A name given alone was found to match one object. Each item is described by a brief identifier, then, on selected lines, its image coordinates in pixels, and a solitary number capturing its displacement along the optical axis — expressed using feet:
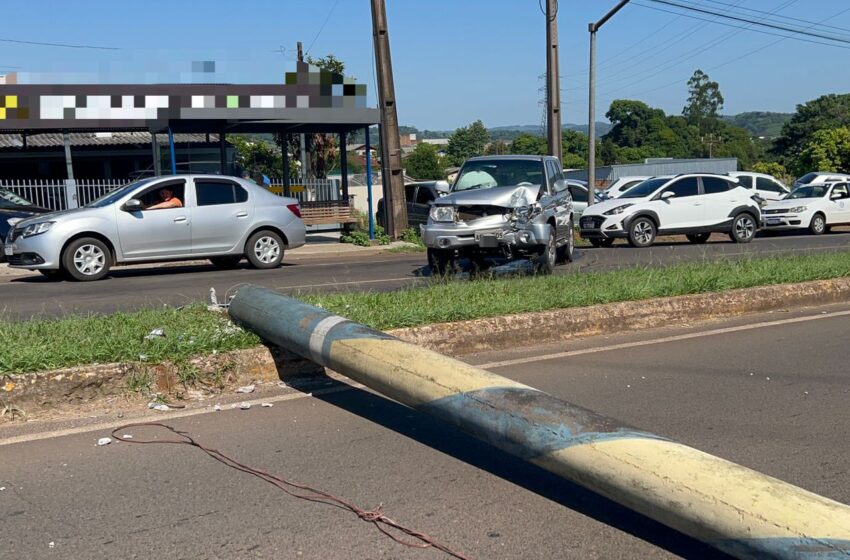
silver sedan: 41.37
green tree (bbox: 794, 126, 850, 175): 177.17
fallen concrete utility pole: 9.75
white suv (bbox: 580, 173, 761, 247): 63.57
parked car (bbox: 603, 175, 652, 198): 94.35
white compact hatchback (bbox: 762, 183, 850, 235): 77.36
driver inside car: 44.01
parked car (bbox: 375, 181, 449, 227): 77.41
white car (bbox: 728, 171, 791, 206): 83.87
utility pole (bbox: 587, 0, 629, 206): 74.95
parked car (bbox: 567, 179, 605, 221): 84.19
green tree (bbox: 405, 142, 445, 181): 239.91
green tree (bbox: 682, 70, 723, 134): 397.19
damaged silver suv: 39.04
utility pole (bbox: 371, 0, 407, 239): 64.59
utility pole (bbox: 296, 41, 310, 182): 87.77
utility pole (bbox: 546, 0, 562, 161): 75.56
